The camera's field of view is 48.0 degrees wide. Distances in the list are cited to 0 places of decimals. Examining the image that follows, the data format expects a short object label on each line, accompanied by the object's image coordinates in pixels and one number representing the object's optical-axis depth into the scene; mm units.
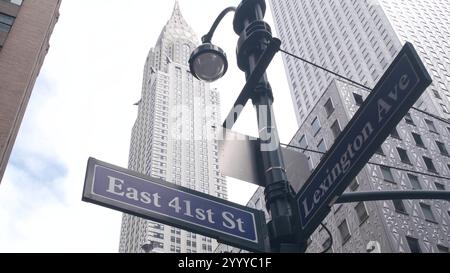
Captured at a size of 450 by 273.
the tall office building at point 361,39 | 93812
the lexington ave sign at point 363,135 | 3906
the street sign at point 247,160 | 5426
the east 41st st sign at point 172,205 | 4637
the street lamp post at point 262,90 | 4738
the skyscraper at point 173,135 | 115250
